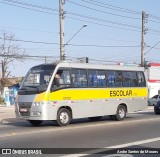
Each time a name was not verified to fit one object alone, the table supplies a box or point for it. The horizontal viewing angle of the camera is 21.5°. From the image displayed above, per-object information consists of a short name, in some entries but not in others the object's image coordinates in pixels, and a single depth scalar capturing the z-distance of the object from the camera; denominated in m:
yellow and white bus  18.86
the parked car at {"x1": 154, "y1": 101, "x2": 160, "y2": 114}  29.47
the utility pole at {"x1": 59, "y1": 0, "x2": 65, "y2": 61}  32.62
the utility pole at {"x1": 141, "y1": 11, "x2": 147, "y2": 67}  46.91
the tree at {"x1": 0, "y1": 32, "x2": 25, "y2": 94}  66.13
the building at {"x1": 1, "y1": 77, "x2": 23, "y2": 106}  41.88
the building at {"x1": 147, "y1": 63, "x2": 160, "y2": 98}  63.75
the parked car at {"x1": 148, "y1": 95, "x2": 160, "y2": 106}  47.98
